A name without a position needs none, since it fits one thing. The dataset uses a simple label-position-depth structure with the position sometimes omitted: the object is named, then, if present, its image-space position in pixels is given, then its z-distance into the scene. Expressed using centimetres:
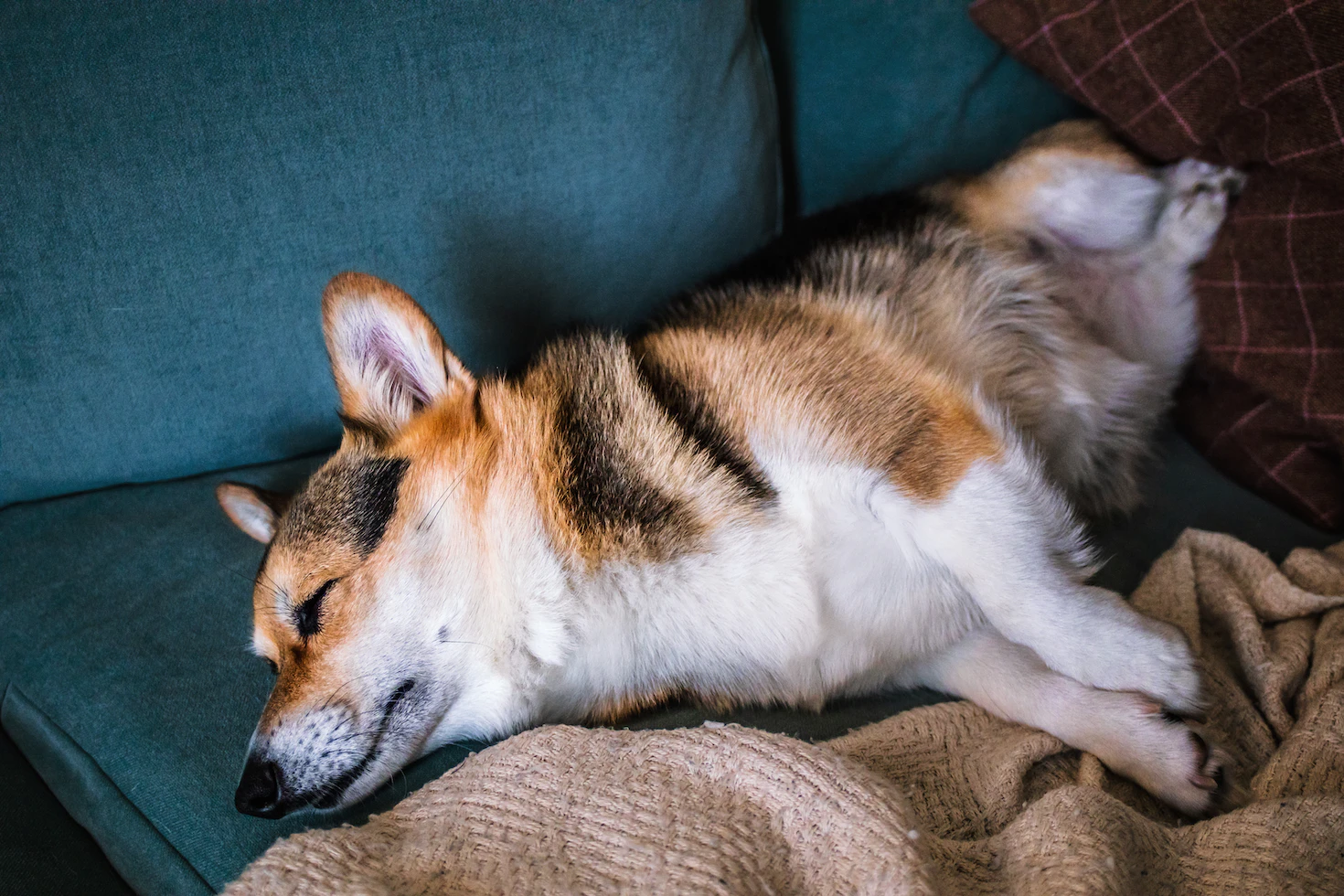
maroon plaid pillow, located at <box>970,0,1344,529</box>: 86
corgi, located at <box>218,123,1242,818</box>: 77
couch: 80
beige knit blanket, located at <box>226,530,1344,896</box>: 67
